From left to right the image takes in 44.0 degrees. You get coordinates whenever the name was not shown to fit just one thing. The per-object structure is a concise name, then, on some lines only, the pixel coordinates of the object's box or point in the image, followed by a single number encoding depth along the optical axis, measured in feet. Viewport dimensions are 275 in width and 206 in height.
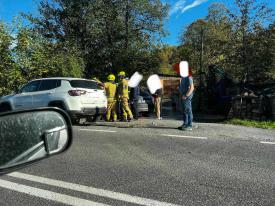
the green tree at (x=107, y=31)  89.40
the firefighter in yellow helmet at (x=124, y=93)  42.16
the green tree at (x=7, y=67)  63.36
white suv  36.63
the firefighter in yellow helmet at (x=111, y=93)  43.29
